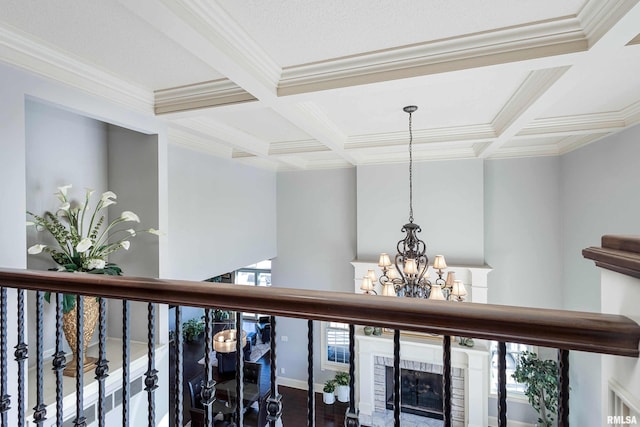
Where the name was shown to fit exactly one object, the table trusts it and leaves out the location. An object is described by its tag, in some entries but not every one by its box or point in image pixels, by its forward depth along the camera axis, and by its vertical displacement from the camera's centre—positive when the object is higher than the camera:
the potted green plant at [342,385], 5.34 -3.05
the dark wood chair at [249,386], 4.43 -2.63
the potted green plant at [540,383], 4.31 -2.43
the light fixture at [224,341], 3.19 -1.38
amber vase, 2.07 -0.77
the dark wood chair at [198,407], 3.98 -2.68
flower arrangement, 2.05 -0.19
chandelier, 2.94 -0.67
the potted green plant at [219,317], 7.68 -2.67
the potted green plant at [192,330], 7.76 -2.94
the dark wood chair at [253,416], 4.58 -3.17
